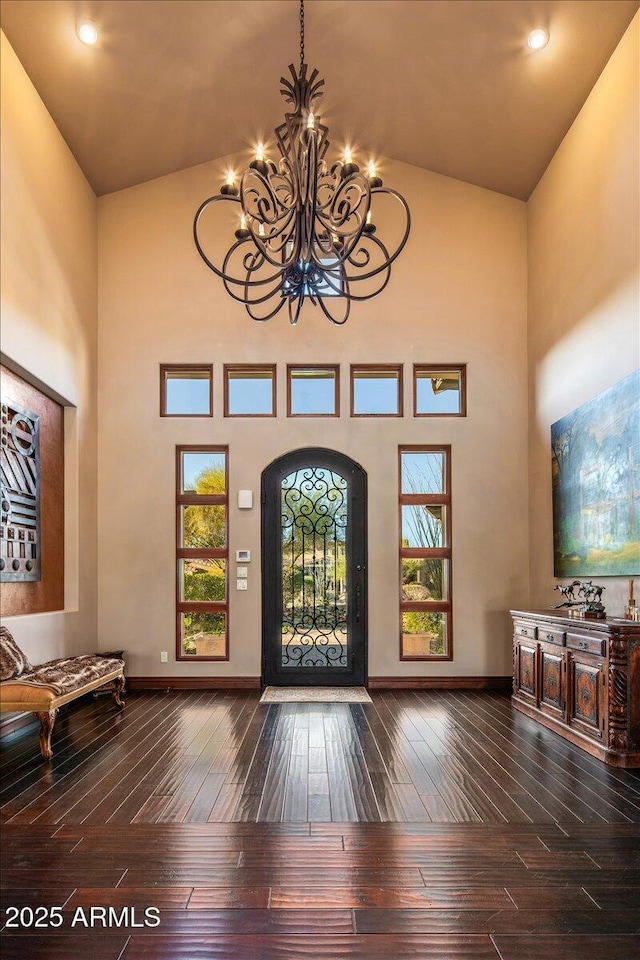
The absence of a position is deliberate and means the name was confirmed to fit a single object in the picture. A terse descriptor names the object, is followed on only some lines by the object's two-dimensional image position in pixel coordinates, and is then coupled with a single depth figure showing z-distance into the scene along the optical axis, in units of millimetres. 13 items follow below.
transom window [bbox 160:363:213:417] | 8227
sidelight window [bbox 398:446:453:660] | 8031
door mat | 7254
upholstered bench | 5207
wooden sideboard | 4965
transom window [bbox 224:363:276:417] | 8219
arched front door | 7957
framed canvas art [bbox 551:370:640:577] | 5453
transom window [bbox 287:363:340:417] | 8234
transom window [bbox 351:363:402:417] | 8234
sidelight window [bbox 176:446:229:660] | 8000
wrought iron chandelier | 4363
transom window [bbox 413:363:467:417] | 8242
